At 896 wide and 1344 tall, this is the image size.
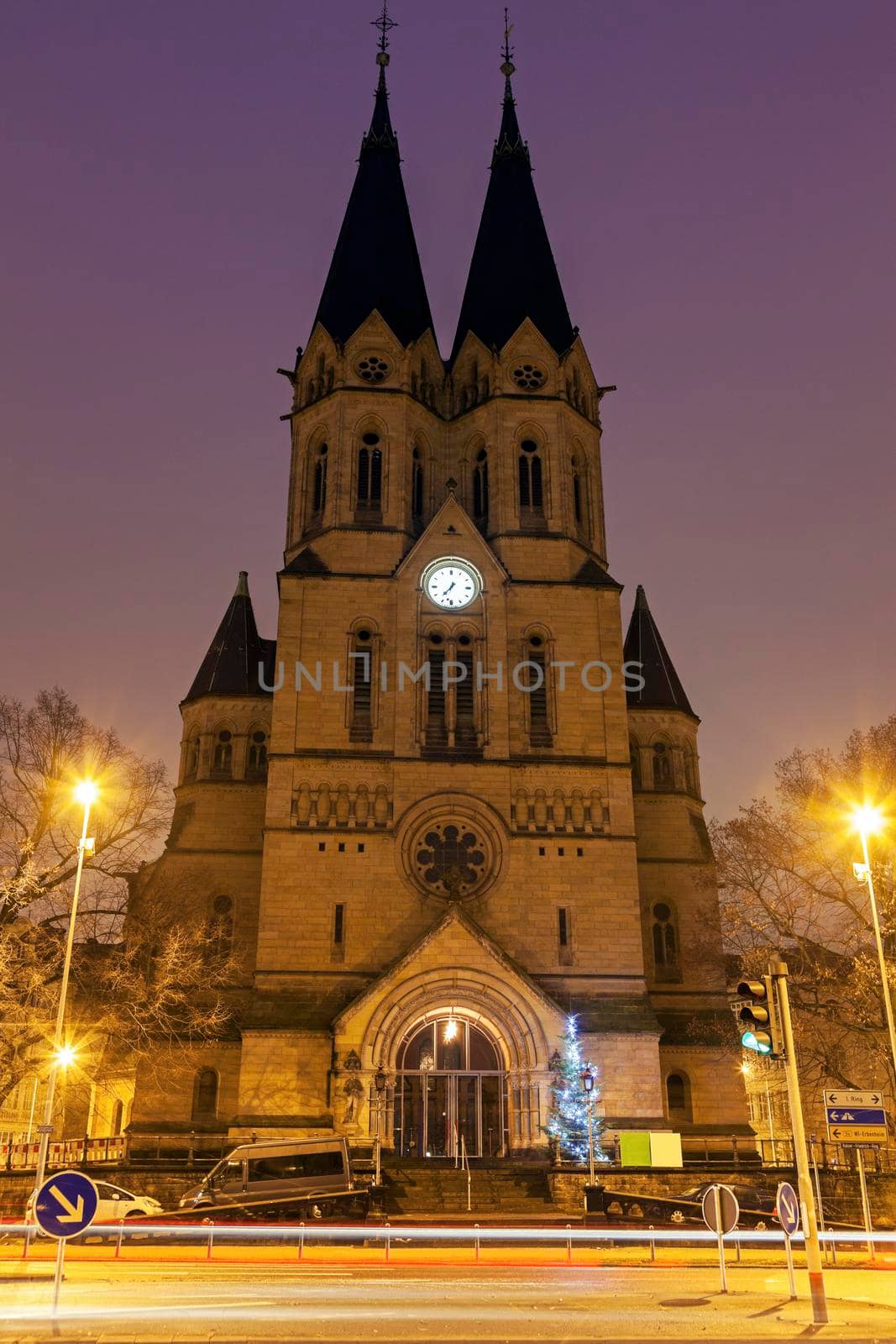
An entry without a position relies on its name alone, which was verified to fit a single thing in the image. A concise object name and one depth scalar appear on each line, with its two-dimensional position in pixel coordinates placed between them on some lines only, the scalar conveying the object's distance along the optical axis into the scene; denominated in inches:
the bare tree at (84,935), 1302.9
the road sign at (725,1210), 692.1
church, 1523.1
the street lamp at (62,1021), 1014.4
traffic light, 677.3
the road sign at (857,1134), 949.8
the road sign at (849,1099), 965.2
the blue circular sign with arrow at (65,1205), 546.3
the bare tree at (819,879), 1333.7
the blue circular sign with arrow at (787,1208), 676.1
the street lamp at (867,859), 1055.0
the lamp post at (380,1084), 1476.4
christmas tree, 1430.9
